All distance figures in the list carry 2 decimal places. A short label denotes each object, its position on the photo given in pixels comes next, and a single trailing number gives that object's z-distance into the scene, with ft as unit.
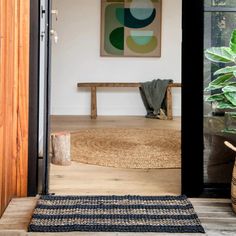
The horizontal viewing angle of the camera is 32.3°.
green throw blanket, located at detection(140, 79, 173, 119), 19.75
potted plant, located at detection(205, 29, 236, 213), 6.27
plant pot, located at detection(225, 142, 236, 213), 6.44
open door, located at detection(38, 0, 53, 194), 7.40
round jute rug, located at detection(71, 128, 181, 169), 10.18
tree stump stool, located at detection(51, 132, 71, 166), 9.81
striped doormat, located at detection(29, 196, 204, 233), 5.83
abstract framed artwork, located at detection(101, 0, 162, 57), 20.33
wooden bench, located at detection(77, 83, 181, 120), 19.69
